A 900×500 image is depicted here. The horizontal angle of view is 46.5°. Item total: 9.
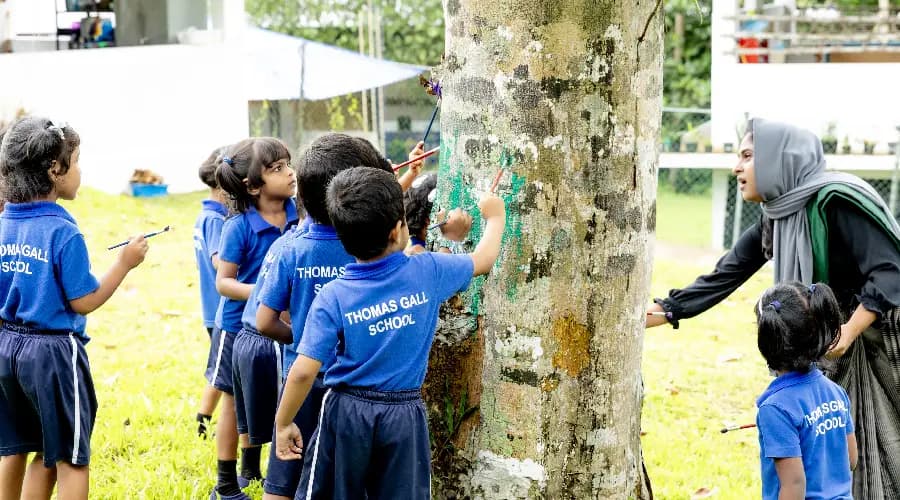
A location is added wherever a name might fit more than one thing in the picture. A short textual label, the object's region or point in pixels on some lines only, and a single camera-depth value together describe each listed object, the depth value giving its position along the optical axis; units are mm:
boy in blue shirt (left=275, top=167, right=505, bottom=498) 2959
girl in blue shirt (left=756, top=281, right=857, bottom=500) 3117
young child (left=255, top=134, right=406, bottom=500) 3451
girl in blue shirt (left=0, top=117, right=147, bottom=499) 3635
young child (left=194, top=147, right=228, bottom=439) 5141
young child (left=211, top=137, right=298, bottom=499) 4211
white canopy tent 12508
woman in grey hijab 3652
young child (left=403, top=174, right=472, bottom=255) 3973
